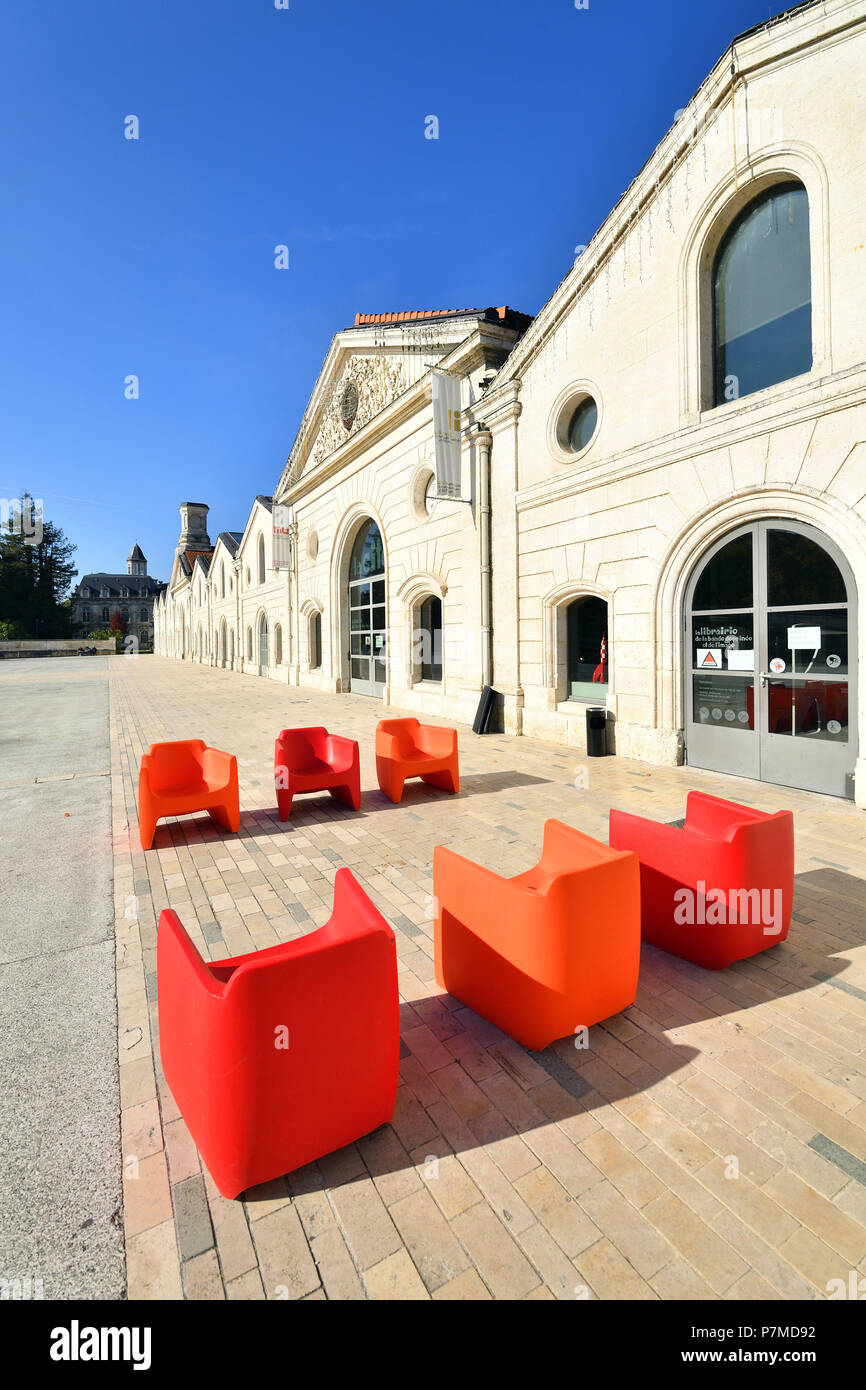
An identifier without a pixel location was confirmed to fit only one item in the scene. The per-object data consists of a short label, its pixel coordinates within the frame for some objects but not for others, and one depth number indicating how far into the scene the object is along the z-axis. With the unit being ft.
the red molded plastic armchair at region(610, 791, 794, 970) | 11.91
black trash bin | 32.17
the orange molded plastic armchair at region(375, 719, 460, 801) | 24.21
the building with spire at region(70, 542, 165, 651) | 341.41
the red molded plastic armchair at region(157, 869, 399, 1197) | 7.29
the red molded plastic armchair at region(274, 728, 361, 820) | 22.45
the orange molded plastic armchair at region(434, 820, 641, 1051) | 9.59
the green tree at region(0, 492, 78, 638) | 236.02
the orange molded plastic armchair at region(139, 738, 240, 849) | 19.76
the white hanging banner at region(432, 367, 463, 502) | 42.45
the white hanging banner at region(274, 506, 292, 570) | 84.23
